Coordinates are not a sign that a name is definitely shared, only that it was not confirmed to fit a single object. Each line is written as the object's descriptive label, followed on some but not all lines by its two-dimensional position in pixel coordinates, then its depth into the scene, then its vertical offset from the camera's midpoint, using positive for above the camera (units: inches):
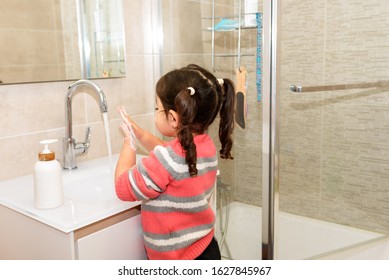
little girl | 40.4 -10.1
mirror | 50.3 +4.8
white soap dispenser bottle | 41.9 -11.1
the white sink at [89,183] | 52.5 -14.8
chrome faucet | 53.5 -8.5
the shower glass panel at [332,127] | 60.1 -9.2
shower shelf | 61.6 +6.4
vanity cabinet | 39.1 -17.0
